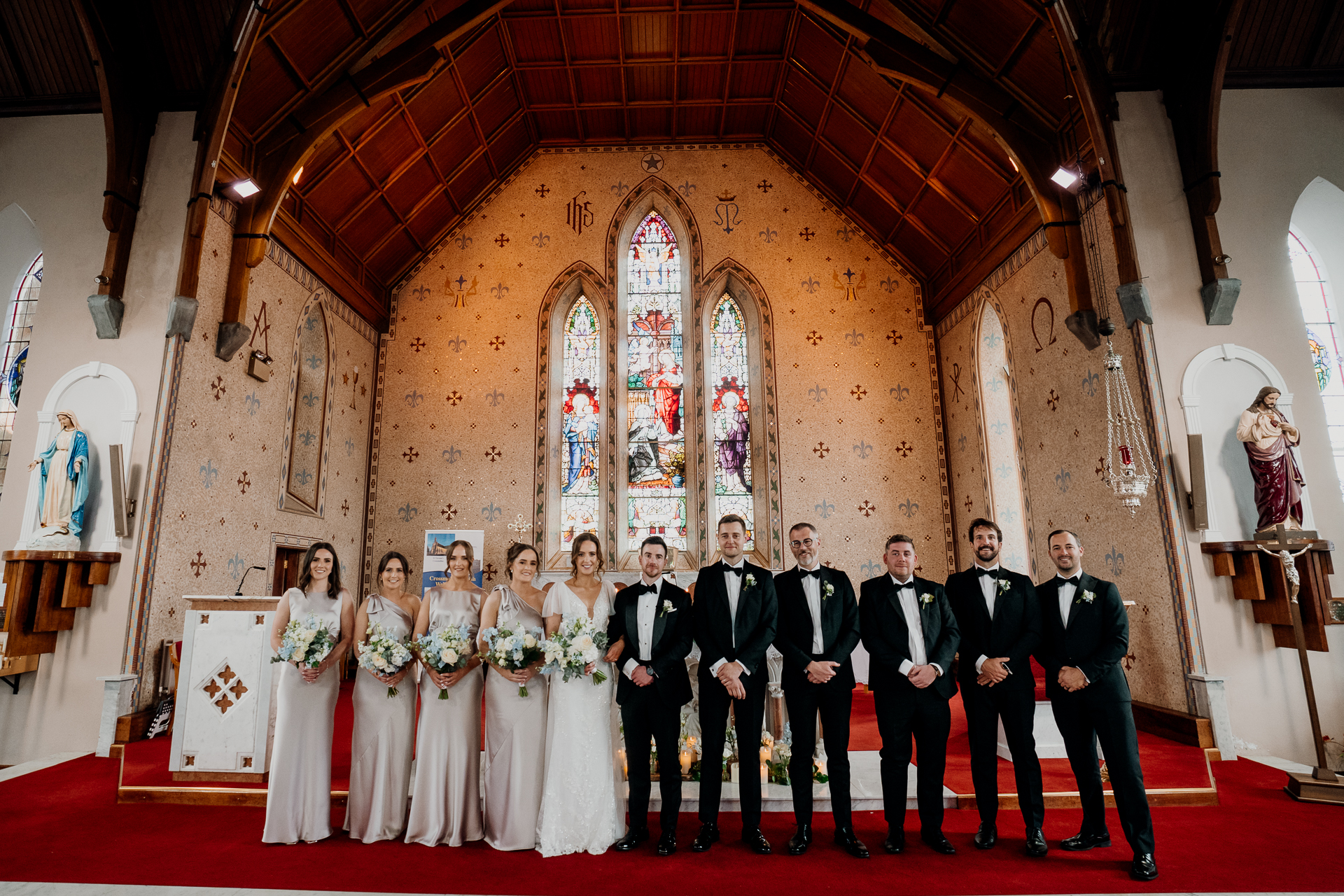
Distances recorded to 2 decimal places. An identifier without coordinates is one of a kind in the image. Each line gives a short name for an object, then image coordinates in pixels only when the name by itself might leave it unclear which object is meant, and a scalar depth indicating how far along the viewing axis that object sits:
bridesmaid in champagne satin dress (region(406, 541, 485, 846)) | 3.44
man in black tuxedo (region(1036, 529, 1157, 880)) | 3.14
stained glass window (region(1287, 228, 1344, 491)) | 6.21
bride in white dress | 3.33
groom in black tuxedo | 3.35
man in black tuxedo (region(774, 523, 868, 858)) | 3.31
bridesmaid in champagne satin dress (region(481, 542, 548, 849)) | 3.38
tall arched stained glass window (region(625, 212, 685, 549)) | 9.23
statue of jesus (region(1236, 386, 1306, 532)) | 5.24
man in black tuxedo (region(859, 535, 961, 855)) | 3.27
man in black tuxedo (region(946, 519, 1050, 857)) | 3.28
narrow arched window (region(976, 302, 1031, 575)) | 8.18
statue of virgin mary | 5.43
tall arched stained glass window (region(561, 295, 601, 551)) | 9.18
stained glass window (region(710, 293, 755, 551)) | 9.22
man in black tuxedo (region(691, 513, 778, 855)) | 3.34
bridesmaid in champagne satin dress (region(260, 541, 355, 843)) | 3.45
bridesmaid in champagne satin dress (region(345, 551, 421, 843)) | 3.48
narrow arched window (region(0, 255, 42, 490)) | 7.05
